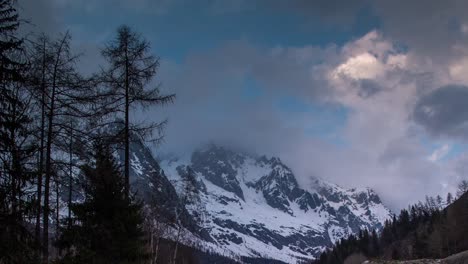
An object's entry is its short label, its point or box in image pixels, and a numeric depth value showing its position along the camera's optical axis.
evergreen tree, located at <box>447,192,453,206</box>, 170.10
